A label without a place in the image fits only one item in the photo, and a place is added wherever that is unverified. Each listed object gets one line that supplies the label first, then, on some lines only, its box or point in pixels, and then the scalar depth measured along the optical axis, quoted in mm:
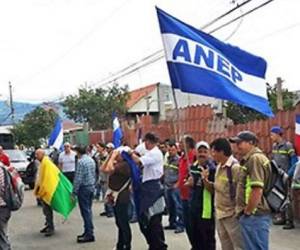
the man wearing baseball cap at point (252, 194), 5488
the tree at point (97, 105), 44062
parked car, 20852
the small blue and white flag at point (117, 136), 13899
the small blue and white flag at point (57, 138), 16391
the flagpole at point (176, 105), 6254
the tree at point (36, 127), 51125
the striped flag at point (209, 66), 6199
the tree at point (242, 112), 27812
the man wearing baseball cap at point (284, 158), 10647
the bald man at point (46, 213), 11016
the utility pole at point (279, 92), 15352
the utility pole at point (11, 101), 66488
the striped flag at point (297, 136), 10673
